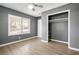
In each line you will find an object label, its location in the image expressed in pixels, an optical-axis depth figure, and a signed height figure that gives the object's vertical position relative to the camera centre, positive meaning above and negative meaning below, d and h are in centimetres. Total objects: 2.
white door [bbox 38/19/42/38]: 546 -2
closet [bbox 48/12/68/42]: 327 +13
